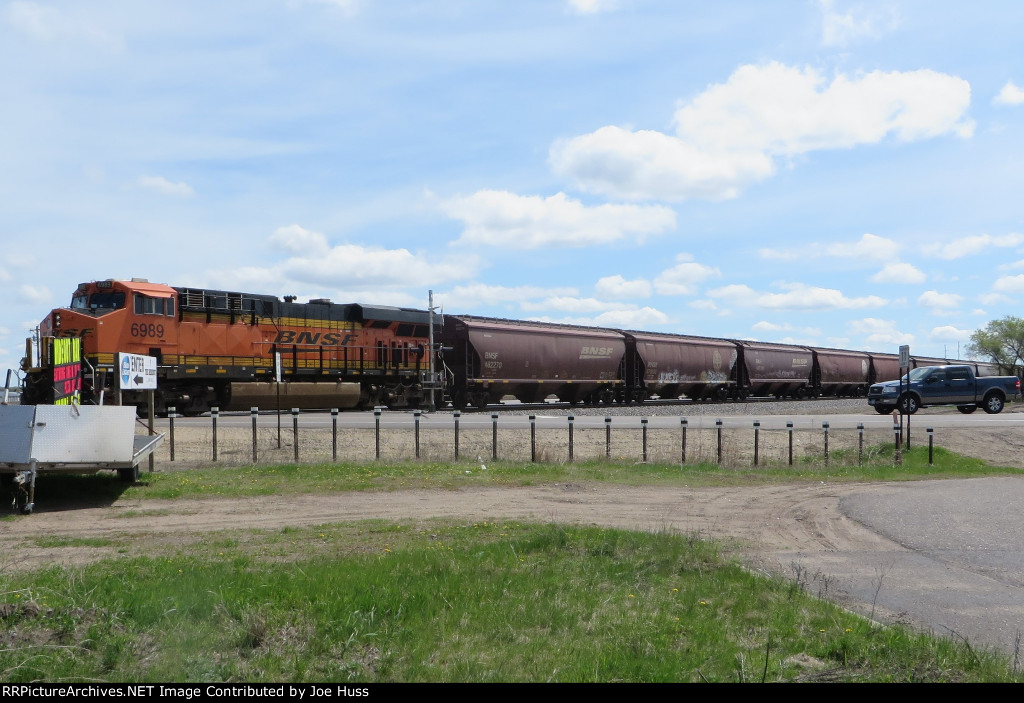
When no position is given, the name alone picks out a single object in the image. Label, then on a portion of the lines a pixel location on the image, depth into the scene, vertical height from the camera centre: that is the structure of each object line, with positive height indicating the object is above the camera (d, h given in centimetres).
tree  11538 +310
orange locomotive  2503 +77
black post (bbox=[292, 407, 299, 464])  1775 -163
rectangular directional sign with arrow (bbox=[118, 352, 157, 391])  1447 -6
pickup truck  3559 -117
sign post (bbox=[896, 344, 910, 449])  2259 +20
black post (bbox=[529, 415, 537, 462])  1859 -171
